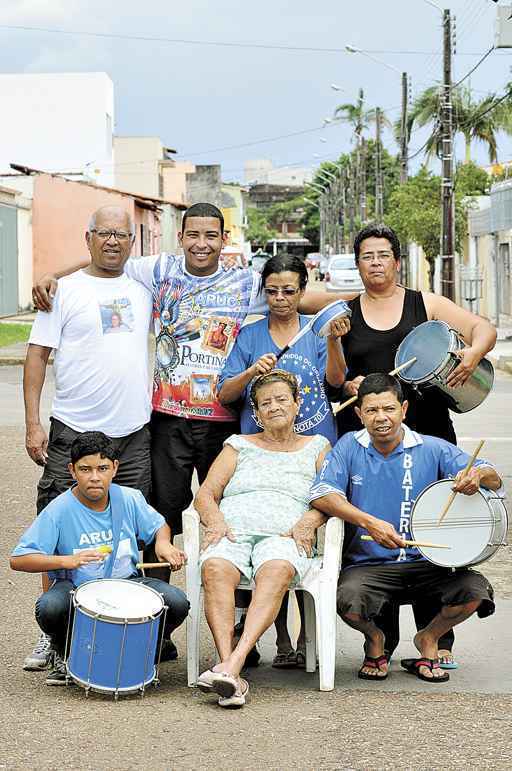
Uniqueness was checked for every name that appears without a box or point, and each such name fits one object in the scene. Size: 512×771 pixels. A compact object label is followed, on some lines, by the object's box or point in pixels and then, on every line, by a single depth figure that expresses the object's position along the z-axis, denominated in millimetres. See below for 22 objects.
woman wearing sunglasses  6102
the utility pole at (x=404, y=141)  47312
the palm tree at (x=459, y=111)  51844
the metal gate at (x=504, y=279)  35250
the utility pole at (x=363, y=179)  71438
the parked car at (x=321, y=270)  70906
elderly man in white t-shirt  6137
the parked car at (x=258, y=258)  62250
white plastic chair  5680
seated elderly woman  5574
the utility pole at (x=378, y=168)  55919
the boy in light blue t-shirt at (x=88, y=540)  5676
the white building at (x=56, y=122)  62500
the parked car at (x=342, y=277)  47094
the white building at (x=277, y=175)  190788
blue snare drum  5430
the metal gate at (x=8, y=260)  35688
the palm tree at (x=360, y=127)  72812
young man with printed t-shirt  6254
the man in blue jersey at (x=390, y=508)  5863
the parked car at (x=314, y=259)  77944
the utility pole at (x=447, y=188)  30859
